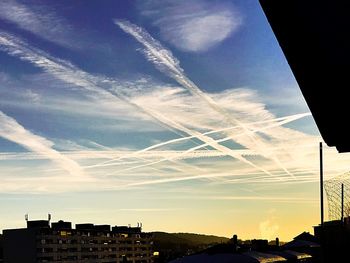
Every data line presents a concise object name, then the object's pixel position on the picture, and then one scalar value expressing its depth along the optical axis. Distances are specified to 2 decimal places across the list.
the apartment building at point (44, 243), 174.38
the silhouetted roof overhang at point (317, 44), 3.10
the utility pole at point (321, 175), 41.56
